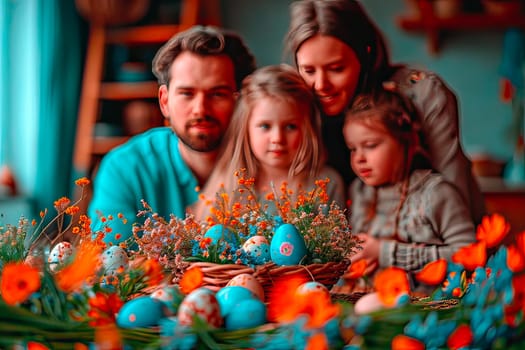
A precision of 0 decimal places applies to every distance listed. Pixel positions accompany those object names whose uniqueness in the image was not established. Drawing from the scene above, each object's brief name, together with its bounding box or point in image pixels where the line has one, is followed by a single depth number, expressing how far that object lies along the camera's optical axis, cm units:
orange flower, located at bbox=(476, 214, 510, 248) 100
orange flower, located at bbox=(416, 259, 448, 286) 123
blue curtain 286
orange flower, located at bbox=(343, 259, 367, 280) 128
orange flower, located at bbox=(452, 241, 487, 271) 111
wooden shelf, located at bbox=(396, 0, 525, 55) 305
